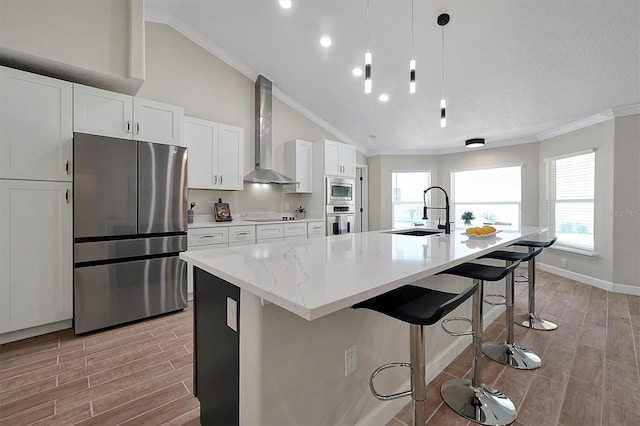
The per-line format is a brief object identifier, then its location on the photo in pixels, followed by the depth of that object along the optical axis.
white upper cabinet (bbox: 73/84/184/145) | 2.60
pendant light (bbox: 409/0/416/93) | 2.19
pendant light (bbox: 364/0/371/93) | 1.97
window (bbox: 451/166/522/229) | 5.51
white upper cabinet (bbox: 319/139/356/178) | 4.91
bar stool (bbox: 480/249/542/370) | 2.11
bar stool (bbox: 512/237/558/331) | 2.70
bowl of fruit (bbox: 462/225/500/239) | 2.21
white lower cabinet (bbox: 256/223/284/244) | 3.90
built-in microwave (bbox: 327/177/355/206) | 4.96
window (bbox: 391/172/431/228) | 6.55
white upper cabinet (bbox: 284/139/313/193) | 4.81
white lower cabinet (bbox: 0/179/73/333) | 2.29
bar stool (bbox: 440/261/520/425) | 1.57
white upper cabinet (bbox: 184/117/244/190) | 3.64
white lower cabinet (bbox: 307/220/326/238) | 4.60
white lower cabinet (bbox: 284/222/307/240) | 4.25
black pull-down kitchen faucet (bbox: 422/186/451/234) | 2.70
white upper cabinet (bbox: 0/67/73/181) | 2.28
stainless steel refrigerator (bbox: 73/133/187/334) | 2.50
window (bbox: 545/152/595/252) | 4.28
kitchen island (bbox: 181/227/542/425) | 0.95
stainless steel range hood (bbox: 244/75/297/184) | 4.42
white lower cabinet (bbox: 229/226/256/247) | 3.61
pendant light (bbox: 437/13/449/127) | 2.89
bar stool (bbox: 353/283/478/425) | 1.08
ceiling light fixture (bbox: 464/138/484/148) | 4.49
